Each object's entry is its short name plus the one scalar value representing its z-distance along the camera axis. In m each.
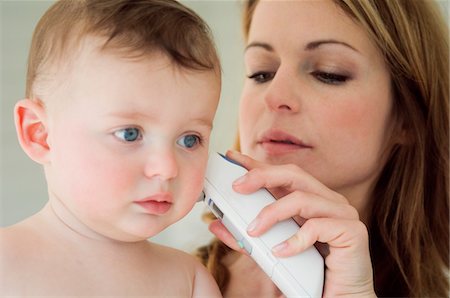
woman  1.01
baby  0.77
